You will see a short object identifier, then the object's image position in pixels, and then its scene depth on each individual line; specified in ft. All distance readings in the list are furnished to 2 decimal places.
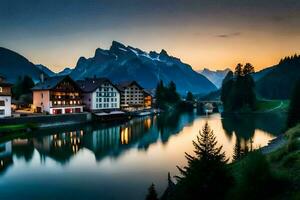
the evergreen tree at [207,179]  44.14
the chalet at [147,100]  453.90
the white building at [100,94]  305.53
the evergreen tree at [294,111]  165.19
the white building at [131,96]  403.75
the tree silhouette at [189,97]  620.98
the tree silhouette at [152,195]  60.64
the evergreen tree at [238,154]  107.04
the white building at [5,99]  212.43
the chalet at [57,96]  257.55
